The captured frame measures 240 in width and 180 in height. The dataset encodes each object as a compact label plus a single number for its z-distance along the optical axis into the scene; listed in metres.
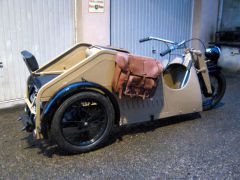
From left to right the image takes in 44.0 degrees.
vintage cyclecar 2.89
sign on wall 5.03
